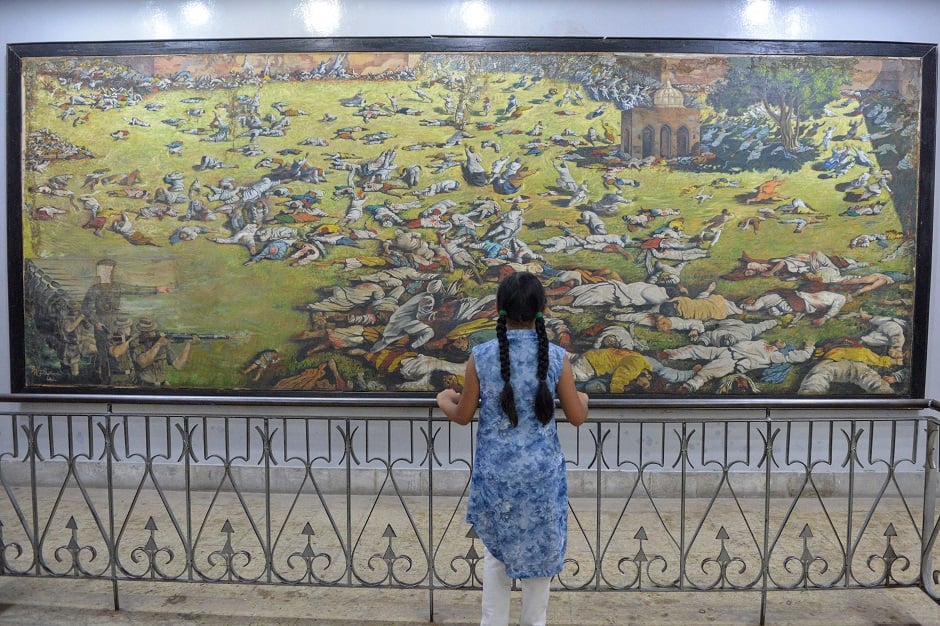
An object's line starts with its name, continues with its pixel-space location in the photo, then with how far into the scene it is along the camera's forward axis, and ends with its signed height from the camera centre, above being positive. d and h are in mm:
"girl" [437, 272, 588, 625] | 2293 -528
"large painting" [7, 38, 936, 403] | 5324 +698
